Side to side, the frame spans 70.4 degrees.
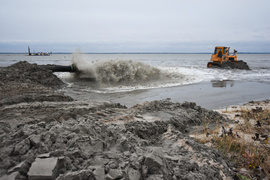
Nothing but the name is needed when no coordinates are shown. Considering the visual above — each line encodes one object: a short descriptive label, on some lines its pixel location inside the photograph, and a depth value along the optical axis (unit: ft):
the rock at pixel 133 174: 6.68
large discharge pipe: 41.70
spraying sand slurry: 40.42
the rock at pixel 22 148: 7.23
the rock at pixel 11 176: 6.21
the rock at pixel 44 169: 6.07
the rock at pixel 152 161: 7.17
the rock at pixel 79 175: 6.21
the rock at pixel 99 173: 6.41
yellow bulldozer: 80.15
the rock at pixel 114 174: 6.45
